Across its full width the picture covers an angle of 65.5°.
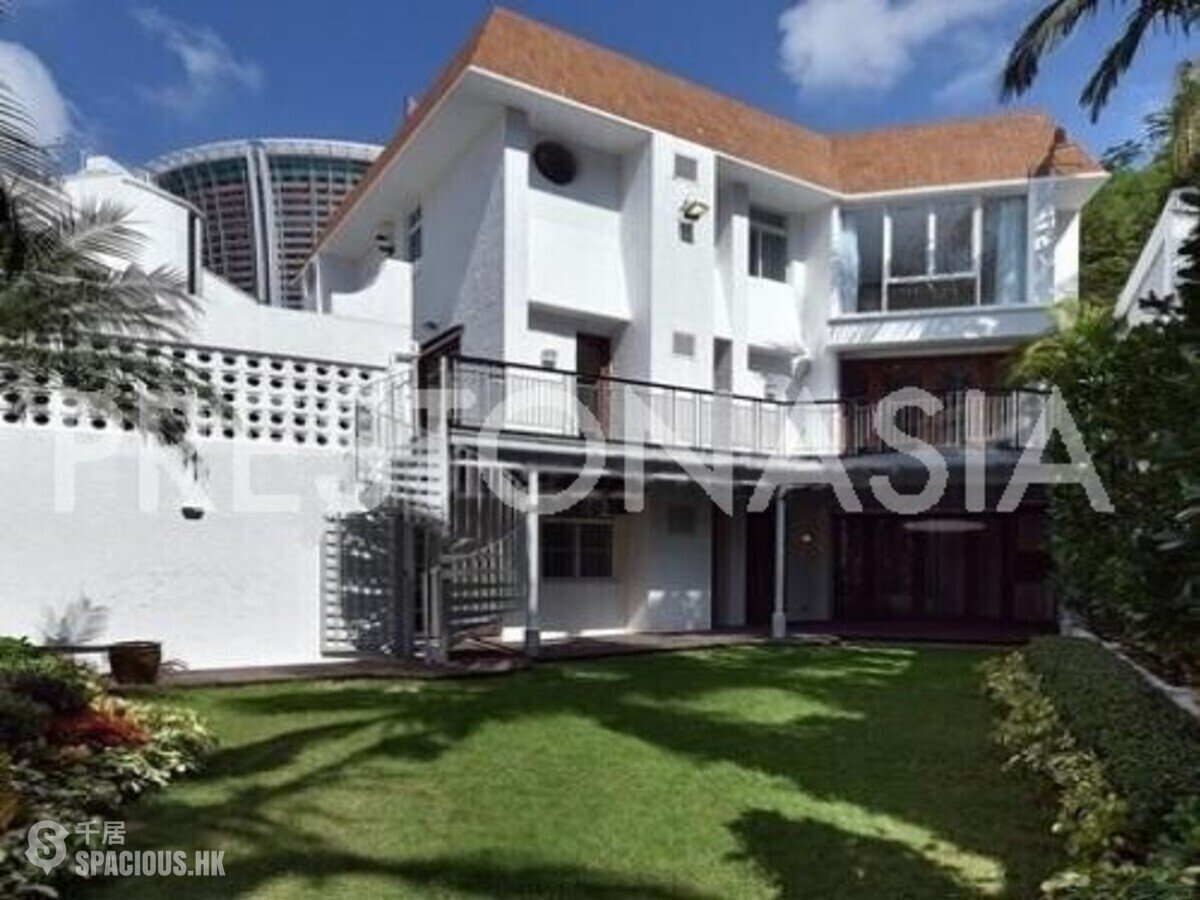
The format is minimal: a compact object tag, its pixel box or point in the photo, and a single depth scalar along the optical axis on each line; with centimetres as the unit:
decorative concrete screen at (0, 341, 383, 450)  1167
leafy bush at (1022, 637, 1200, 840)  425
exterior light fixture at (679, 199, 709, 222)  1580
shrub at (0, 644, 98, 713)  692
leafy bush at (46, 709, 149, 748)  652
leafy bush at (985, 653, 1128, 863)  442
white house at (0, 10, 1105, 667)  1164
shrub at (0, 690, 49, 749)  609
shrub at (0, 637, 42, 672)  824
